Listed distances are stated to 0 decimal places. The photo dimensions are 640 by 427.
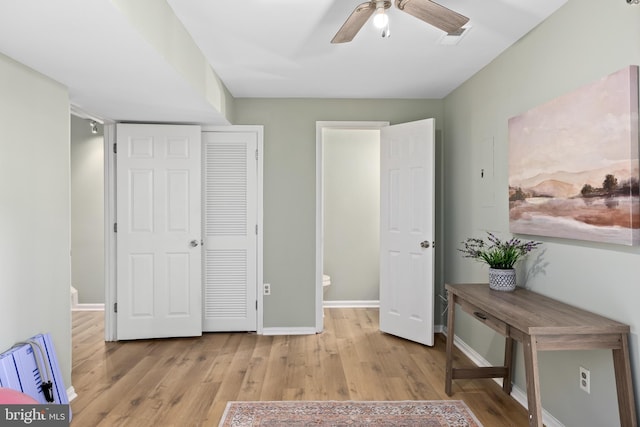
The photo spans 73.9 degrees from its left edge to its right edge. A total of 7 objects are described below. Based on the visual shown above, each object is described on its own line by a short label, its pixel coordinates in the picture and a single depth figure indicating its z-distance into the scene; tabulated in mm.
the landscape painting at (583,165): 1852
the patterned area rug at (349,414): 2516
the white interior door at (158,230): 4047
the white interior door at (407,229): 3900
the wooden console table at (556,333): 1859
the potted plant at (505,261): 2641
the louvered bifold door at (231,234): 4305
